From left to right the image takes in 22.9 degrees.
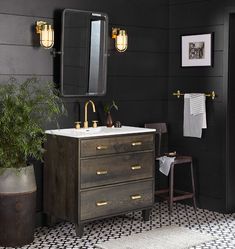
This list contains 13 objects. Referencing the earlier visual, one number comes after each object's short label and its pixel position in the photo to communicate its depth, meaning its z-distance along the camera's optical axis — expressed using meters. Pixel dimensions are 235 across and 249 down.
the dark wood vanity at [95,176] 4.69
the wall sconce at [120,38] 5.45
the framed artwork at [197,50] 5.64
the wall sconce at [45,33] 4.84
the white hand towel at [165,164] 5.54
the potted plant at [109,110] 5.32
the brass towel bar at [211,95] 5.62
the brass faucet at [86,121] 5.18
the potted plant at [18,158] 4.39
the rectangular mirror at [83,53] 5.06
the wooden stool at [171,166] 5.52
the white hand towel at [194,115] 5.68
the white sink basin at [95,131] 4.77
